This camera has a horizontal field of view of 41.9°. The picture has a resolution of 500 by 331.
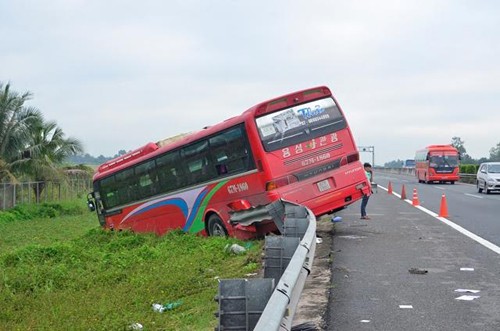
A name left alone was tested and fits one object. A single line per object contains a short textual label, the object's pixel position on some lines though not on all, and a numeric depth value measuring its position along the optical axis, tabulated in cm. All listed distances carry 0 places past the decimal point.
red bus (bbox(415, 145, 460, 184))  5041
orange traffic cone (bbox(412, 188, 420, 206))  2541
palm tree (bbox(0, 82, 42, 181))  3459
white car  3509
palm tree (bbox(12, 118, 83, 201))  3647
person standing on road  1899
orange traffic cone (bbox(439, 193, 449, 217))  1981
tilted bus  1424
